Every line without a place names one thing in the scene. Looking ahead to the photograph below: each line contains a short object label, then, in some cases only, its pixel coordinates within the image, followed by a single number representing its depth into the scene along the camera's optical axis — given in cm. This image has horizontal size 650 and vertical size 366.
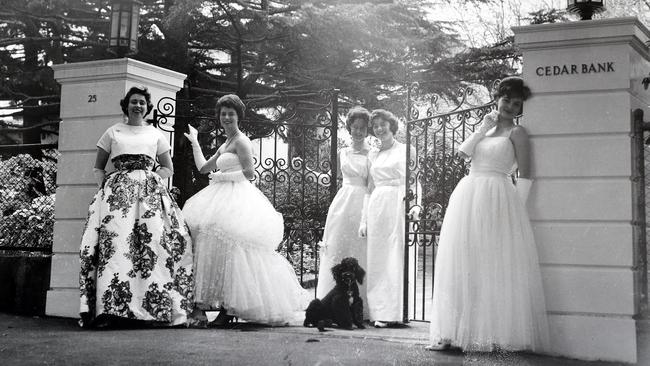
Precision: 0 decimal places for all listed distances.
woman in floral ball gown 569
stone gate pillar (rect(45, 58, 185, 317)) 657
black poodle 591
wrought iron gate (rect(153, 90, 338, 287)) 693
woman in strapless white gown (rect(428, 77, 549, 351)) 465
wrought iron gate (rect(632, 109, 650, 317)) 479
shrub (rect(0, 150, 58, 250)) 773
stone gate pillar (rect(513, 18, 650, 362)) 469
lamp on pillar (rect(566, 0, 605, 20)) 501
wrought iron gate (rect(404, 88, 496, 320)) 625
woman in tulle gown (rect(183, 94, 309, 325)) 588
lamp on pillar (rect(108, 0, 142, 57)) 672
